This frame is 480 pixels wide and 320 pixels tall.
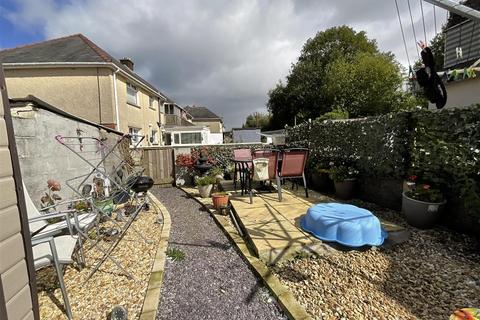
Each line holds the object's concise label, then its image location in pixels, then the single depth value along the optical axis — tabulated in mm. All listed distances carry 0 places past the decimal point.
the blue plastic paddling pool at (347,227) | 3131
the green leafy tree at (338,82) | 20266
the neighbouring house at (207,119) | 40719
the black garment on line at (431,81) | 3387
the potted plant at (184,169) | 8586
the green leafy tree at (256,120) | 57500
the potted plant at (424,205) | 3678
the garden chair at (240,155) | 6648
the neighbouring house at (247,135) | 26625
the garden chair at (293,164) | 5169
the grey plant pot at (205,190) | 6523
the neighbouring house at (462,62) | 6022
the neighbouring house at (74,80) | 11859
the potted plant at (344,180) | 5559
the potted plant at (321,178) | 6371
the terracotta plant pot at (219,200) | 5098
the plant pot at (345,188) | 5543
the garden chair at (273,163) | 5273
